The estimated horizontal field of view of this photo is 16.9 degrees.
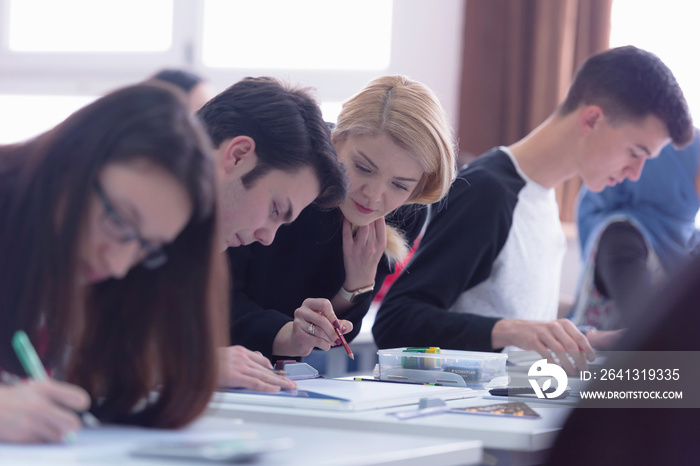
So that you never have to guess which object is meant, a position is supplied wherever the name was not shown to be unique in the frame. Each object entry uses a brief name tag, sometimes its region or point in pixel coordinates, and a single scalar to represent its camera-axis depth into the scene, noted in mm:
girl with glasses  3095
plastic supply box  3599
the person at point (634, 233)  4303
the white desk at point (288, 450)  2968
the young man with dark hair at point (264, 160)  3537
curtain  6166
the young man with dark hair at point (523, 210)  3917
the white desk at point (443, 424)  3197
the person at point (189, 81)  4621
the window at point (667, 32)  5978
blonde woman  3747
